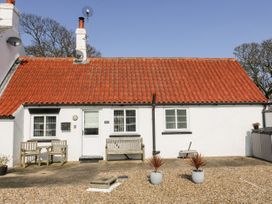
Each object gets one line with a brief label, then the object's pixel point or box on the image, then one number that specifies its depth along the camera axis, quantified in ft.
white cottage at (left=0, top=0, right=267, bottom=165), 44.68
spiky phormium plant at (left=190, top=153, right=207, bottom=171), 28.22
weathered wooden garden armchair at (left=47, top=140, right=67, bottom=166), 41.16
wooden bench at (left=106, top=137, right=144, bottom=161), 42.90
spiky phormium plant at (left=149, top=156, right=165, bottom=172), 27.96
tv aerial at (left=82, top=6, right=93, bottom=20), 60.23
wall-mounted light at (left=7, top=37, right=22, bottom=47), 49.46
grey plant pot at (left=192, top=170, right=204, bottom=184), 28.09
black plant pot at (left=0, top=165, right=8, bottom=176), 33.96
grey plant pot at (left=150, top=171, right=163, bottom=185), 27.84
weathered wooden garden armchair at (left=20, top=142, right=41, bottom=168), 39.25
